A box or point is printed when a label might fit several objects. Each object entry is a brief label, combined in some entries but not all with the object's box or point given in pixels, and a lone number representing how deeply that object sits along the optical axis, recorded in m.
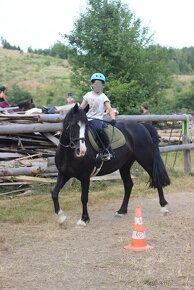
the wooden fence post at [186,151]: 12.24
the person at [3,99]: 13.33
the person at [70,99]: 19.60
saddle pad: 7.38
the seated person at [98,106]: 7.46
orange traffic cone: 5.74
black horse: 6.89
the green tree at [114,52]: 24.73
